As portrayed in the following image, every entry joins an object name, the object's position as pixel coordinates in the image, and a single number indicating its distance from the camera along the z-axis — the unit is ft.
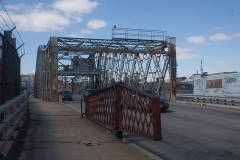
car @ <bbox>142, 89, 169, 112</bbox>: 68.50
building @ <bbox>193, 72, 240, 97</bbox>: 123.79
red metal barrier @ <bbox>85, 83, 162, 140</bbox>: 23.95
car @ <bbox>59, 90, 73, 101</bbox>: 137.49
